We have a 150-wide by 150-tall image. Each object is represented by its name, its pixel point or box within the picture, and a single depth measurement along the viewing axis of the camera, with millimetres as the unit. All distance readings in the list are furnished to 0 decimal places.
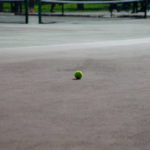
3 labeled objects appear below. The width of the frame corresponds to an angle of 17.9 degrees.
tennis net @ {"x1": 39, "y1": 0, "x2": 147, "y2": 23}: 23178
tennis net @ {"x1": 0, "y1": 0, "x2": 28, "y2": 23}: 19697
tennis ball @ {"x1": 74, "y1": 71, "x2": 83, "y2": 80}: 6539
